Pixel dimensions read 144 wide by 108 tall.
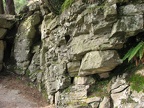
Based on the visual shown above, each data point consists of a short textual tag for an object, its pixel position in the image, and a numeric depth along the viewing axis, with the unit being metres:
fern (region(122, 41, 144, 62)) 6.32
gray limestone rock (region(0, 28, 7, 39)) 13.08
